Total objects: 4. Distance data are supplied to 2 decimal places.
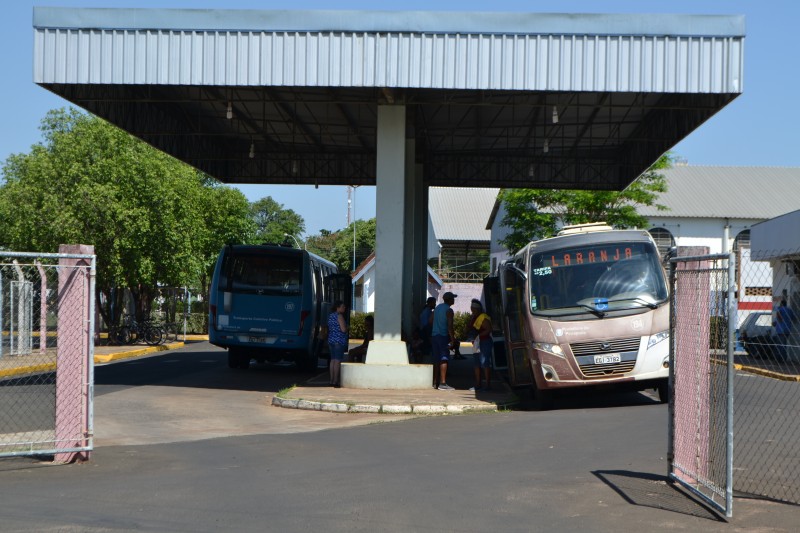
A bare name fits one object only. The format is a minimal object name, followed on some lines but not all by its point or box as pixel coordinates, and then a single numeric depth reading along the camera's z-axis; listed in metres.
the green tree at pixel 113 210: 35.22
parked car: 33.03
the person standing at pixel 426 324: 25.25
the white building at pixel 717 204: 55.41
